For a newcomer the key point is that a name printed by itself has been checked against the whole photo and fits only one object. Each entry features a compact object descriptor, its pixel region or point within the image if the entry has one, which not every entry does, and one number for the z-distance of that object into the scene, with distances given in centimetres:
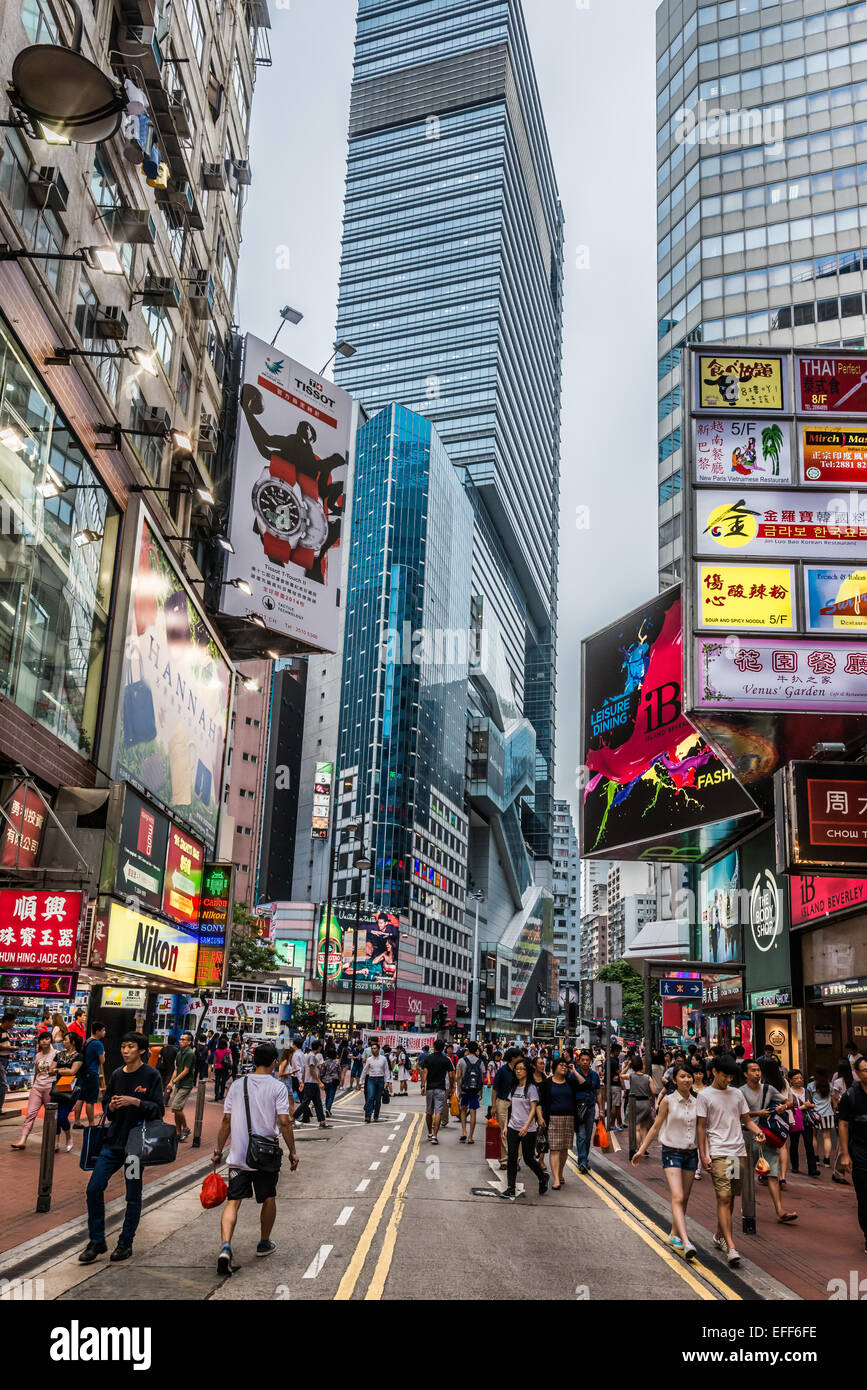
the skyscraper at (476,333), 17512
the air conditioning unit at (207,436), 2800
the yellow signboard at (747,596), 1848
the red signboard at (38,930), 1309
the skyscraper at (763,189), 5572
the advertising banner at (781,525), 1886
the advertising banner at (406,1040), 5194
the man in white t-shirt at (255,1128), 884
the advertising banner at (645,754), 3020
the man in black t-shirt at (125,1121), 886
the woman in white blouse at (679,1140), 1073
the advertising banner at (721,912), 3212
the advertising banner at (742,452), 1950
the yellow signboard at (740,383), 2009
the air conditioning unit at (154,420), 2183
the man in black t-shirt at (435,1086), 2173
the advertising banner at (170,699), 2044
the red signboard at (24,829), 1495
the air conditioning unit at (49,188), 1609
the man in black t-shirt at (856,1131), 1029
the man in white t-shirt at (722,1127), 1072
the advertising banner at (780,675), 1784
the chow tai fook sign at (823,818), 1368
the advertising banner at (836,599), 1822
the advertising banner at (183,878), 2389
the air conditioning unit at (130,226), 2038
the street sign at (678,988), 2634
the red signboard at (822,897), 2132
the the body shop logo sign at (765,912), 2784
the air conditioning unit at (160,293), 2222
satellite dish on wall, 1111
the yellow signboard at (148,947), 1912
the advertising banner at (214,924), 2714
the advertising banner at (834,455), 1919
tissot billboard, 2750
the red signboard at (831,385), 1972
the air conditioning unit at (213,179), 2841
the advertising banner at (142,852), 1939
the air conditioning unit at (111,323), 1914
